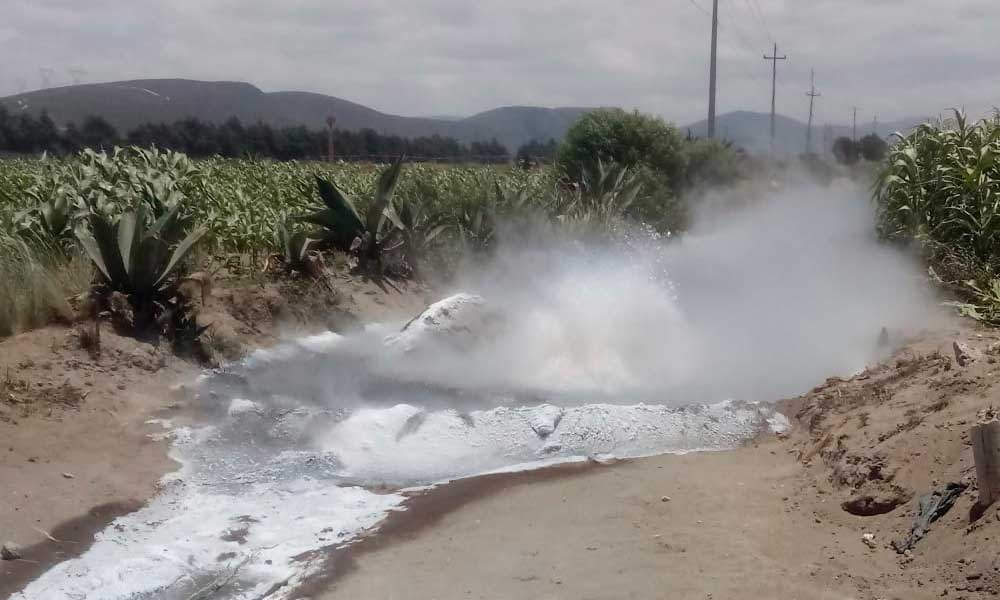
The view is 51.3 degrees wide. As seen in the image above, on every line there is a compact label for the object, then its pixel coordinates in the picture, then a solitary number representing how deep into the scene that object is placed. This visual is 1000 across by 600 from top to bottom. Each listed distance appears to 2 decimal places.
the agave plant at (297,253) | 11.37
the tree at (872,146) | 45.62
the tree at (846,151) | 51.44
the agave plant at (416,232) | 13.22
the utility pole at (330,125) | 25.02
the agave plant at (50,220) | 10.07
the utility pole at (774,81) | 70.94
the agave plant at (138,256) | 9.16
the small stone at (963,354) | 7.64
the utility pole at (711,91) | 35.16
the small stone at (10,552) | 5.77
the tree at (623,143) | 23.36
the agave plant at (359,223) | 12.64
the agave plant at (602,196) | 15.63
